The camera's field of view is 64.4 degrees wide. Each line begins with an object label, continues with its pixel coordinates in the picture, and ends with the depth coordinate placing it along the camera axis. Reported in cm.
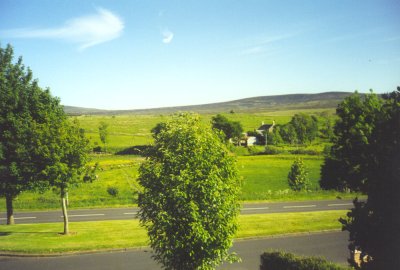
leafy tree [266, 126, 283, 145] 10962
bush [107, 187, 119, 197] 4162
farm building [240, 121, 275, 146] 11764
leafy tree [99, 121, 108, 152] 9681
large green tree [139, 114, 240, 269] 1119
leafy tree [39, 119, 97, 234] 1994
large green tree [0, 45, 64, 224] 2094
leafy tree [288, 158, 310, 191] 3972
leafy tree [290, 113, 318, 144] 10794
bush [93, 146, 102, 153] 9729
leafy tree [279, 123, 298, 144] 10682
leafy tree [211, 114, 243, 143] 11038
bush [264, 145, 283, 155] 8399
